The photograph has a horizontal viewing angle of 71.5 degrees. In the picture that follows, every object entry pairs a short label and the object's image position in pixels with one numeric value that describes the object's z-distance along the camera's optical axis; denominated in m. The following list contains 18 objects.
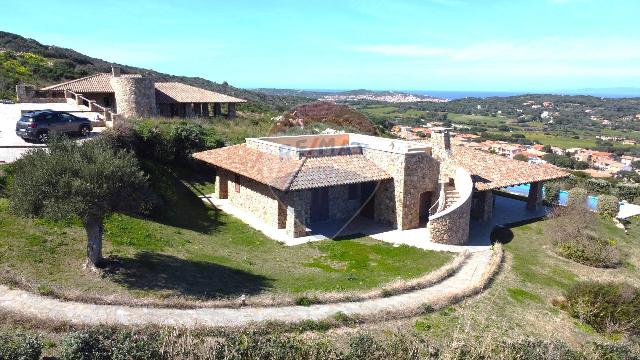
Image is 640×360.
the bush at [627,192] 37.94
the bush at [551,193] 30.06
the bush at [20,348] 7.80
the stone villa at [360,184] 20.00
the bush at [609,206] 27.97
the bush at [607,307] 14.29
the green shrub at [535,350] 10.04
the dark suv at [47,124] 23.20
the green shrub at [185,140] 26.95
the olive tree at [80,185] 11.98
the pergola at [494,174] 24.05
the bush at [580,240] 20.06
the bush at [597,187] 37.44
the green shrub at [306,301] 12.85
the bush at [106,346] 8.21
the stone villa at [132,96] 32.66
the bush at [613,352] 10.85
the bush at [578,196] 26.69
